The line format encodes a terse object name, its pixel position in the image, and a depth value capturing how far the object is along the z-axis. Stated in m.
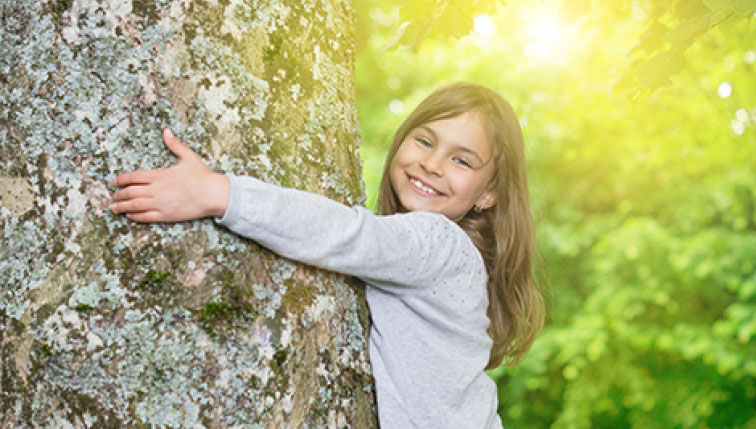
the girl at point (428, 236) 1.26
